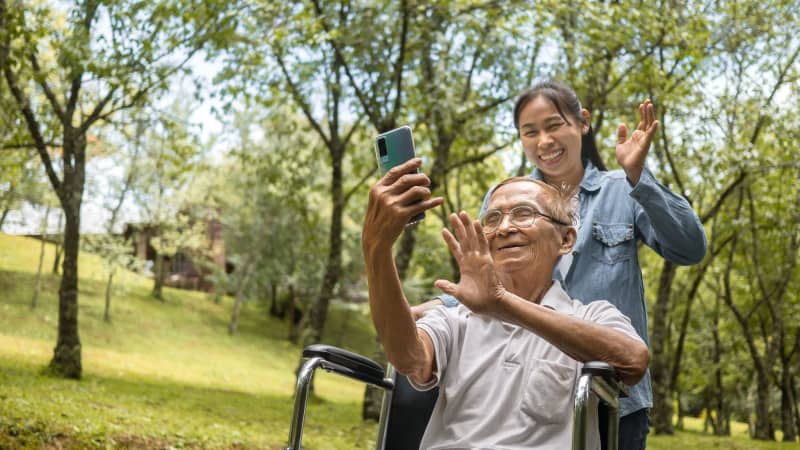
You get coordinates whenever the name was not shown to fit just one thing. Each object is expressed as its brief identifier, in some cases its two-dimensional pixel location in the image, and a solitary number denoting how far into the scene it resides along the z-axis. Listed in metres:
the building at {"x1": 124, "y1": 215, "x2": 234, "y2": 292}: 31.39
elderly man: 1.84
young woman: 2.46
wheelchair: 1.88
